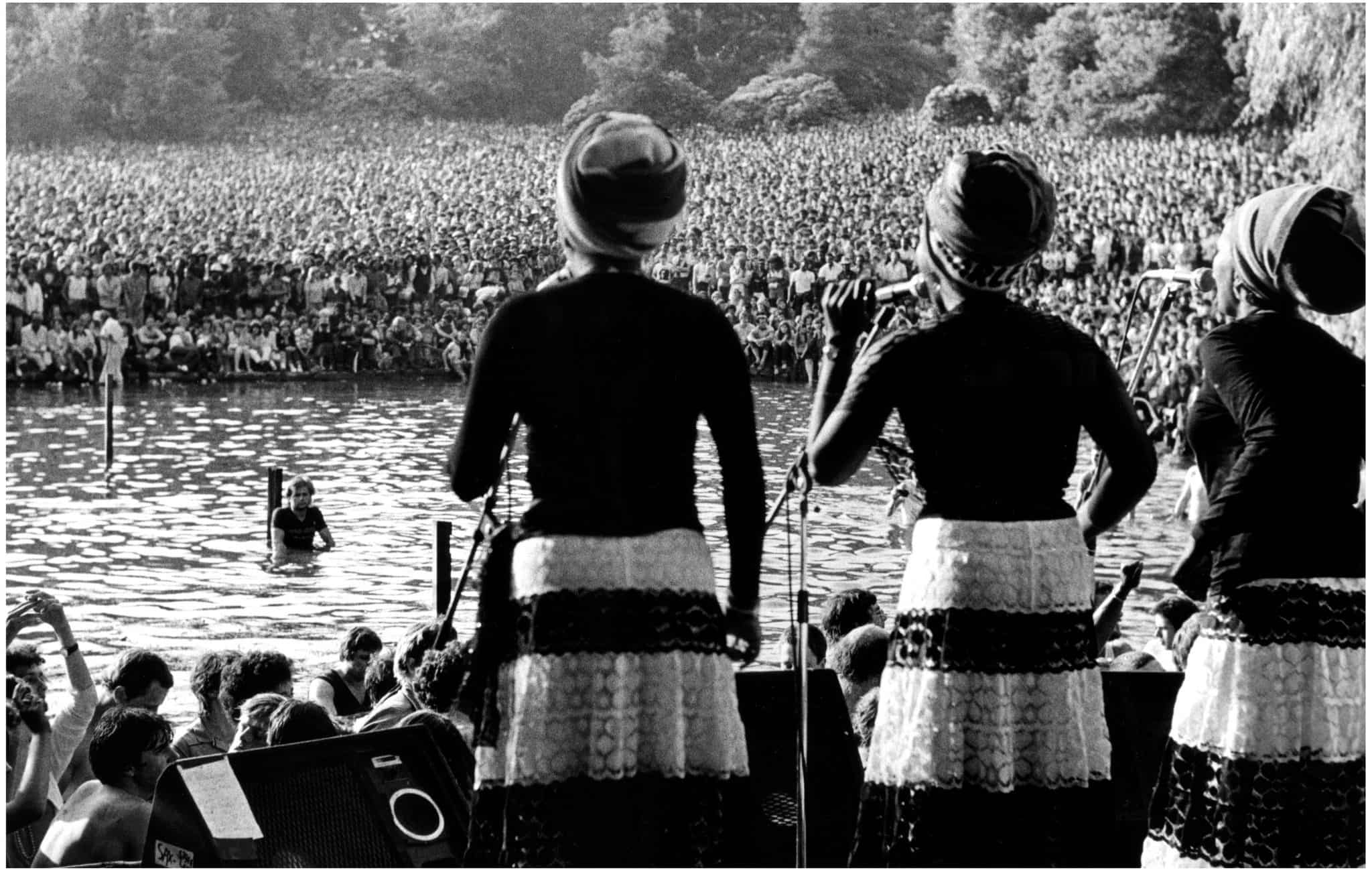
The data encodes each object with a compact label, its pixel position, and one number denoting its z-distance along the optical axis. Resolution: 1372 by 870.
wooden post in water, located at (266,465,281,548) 16.16
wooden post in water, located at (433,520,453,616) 12.22
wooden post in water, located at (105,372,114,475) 18.42
